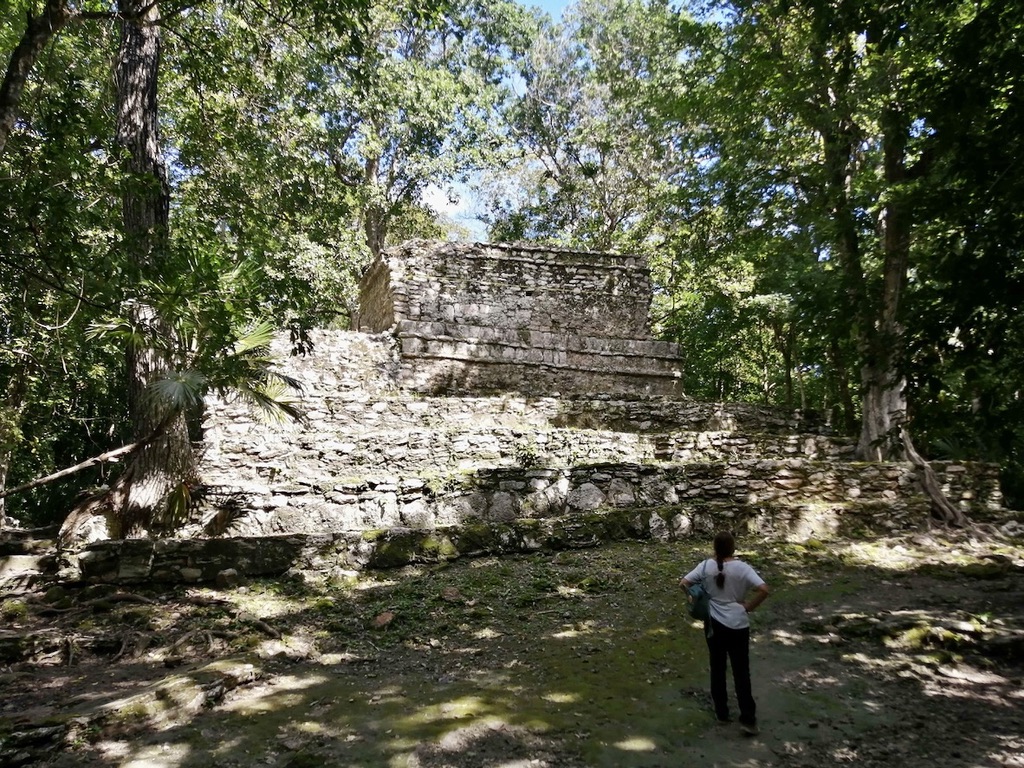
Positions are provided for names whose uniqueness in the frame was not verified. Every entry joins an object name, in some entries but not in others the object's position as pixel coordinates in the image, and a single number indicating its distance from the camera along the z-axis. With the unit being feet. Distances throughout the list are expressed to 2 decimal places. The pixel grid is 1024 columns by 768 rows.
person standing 12.62
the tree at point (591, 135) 73.20
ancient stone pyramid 24.81
